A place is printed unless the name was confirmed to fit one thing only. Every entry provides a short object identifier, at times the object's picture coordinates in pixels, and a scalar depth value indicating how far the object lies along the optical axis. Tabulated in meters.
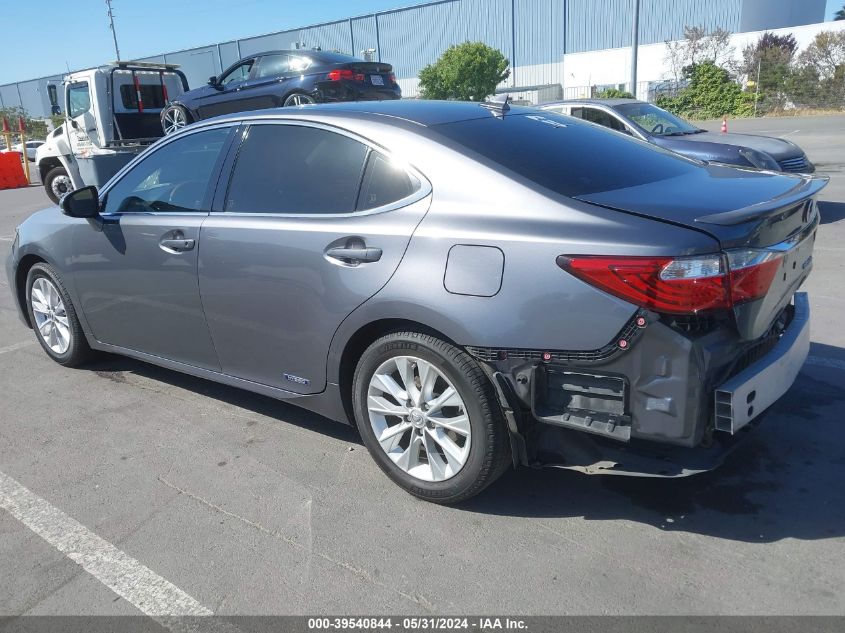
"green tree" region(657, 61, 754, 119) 36.44
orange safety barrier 22.22
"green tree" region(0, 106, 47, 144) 44.88
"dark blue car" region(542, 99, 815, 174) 8.77
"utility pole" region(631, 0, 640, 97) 23.11
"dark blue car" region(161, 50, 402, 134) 11.98
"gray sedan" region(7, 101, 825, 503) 2.60
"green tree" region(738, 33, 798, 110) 37.06
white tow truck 13.73
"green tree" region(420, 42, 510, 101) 43.84
